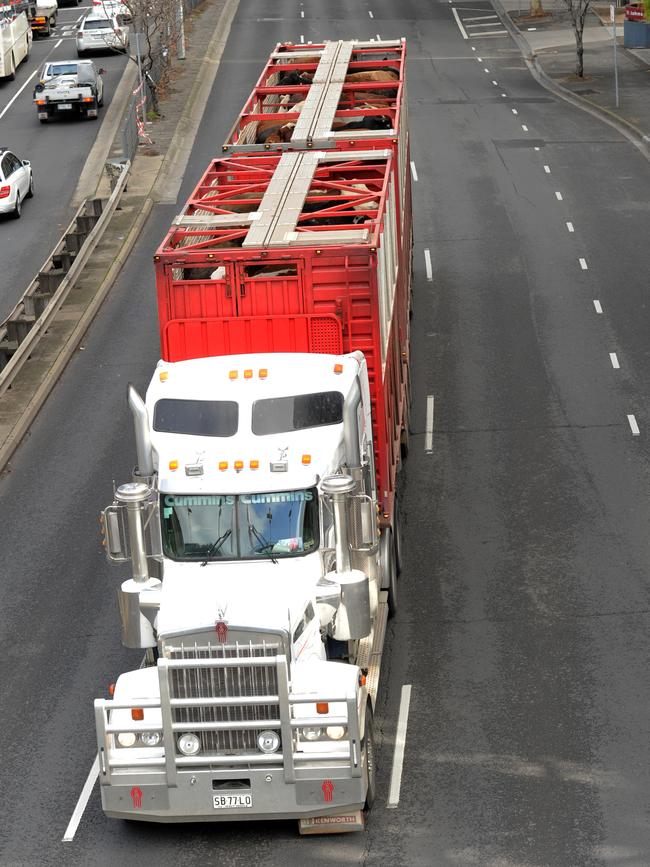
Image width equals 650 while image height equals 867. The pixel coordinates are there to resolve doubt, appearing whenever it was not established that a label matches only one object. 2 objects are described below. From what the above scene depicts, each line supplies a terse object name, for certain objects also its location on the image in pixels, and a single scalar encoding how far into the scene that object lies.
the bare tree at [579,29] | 54.50
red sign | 60.12
